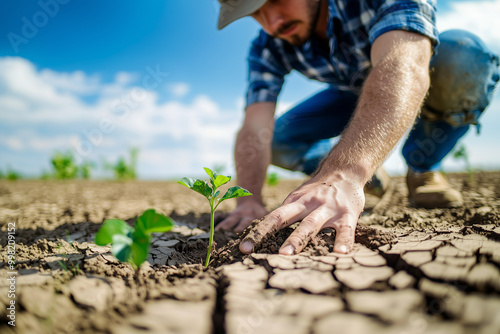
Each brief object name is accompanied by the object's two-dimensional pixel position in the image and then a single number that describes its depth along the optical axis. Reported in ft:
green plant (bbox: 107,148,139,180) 18.67
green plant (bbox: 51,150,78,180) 16.96
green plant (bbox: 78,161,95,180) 19.01
